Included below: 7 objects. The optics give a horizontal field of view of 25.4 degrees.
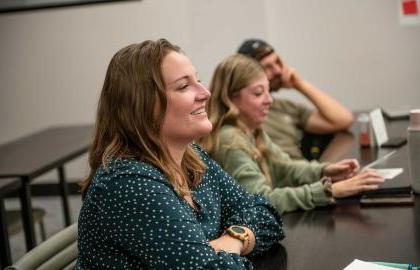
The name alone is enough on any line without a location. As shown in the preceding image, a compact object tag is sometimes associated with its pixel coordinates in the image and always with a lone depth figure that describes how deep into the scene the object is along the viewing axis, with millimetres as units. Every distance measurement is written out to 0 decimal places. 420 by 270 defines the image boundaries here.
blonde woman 2352
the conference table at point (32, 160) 3171
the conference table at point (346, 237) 1952
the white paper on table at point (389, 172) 2490
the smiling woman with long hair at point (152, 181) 1791
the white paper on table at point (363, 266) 1872
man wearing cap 3311
